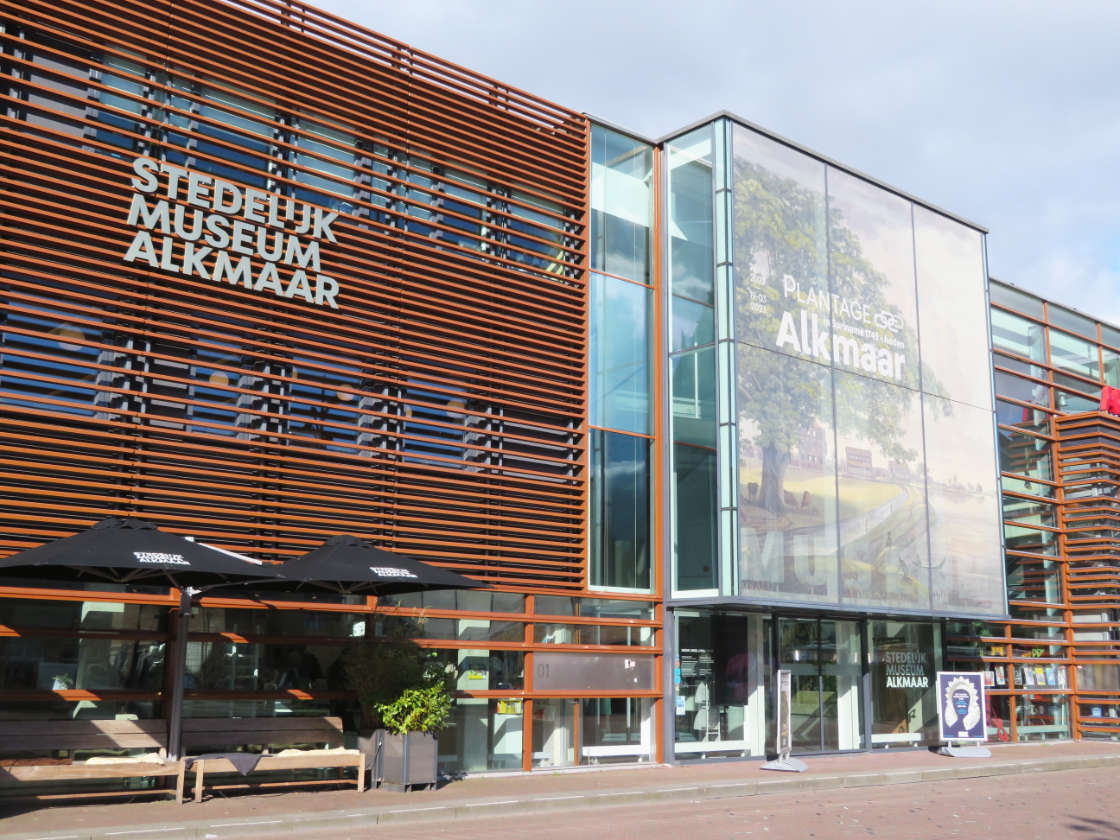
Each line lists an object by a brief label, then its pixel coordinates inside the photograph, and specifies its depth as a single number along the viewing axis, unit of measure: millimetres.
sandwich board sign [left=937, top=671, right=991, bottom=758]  20703
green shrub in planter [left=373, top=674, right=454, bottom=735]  13352
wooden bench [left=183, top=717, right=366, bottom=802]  12656
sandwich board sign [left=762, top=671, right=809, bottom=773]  17547
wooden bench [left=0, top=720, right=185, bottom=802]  11234
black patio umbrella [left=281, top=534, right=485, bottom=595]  12188
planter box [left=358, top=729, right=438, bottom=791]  13297
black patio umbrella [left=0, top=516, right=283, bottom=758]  10461
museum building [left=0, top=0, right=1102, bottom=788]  13086
